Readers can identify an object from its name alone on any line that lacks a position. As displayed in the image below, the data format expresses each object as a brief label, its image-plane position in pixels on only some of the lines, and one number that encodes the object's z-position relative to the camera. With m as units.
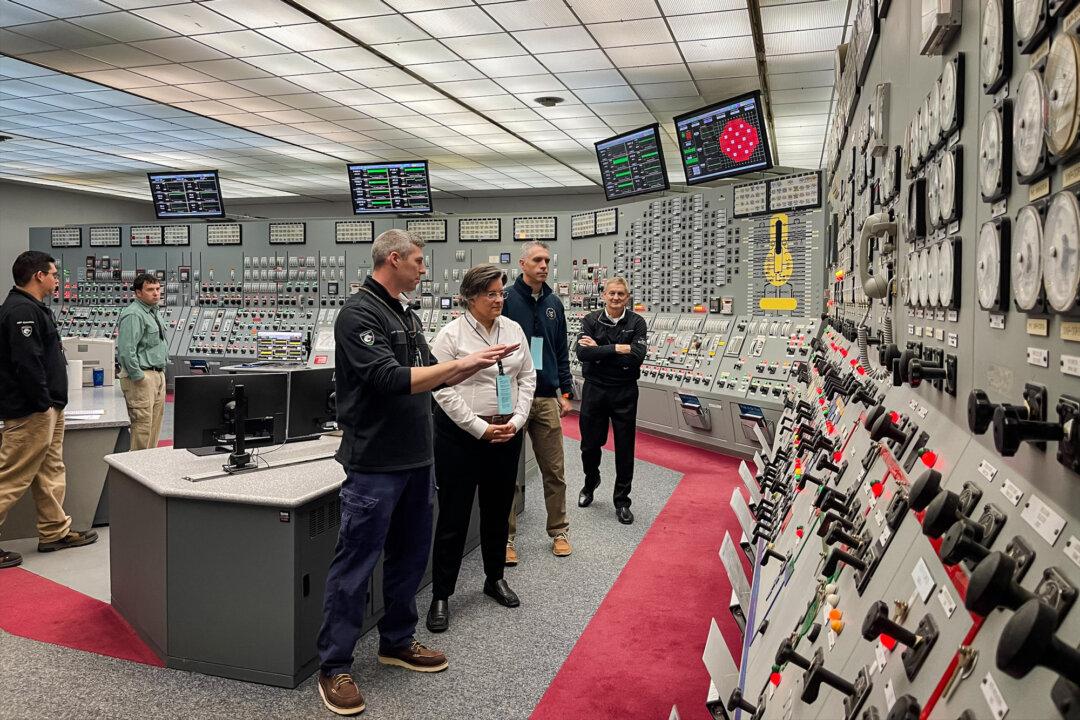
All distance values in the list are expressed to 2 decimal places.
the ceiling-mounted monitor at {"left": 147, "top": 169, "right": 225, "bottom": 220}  9.56
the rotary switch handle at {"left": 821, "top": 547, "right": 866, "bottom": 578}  1.39
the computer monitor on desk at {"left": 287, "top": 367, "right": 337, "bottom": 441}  3.40
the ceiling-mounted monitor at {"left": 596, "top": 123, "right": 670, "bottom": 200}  7.14
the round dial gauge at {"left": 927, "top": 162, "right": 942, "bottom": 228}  1.64
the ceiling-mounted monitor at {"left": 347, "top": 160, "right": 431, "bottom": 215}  8.84
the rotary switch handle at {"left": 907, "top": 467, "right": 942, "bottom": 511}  1.06
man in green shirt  5.31
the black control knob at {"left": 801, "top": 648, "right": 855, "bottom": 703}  1.11
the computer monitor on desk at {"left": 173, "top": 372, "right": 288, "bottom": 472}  3.11
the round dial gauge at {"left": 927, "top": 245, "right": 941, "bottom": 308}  1.64
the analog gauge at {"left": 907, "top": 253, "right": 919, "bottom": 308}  1.85
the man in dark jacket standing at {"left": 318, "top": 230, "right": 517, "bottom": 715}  2.42
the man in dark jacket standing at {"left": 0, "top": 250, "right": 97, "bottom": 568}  3.73
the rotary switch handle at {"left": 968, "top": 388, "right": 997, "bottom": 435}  1.04
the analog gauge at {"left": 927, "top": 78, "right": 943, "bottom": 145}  1.64
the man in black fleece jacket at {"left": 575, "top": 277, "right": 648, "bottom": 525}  4.56
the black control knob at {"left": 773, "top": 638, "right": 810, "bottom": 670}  1.27
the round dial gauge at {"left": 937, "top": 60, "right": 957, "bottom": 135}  1.50
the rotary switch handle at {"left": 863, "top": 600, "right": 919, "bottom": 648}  0.98
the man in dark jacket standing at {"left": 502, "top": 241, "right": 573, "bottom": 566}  3.80
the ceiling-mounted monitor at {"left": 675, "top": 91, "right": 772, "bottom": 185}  5.98
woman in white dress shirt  2.99
